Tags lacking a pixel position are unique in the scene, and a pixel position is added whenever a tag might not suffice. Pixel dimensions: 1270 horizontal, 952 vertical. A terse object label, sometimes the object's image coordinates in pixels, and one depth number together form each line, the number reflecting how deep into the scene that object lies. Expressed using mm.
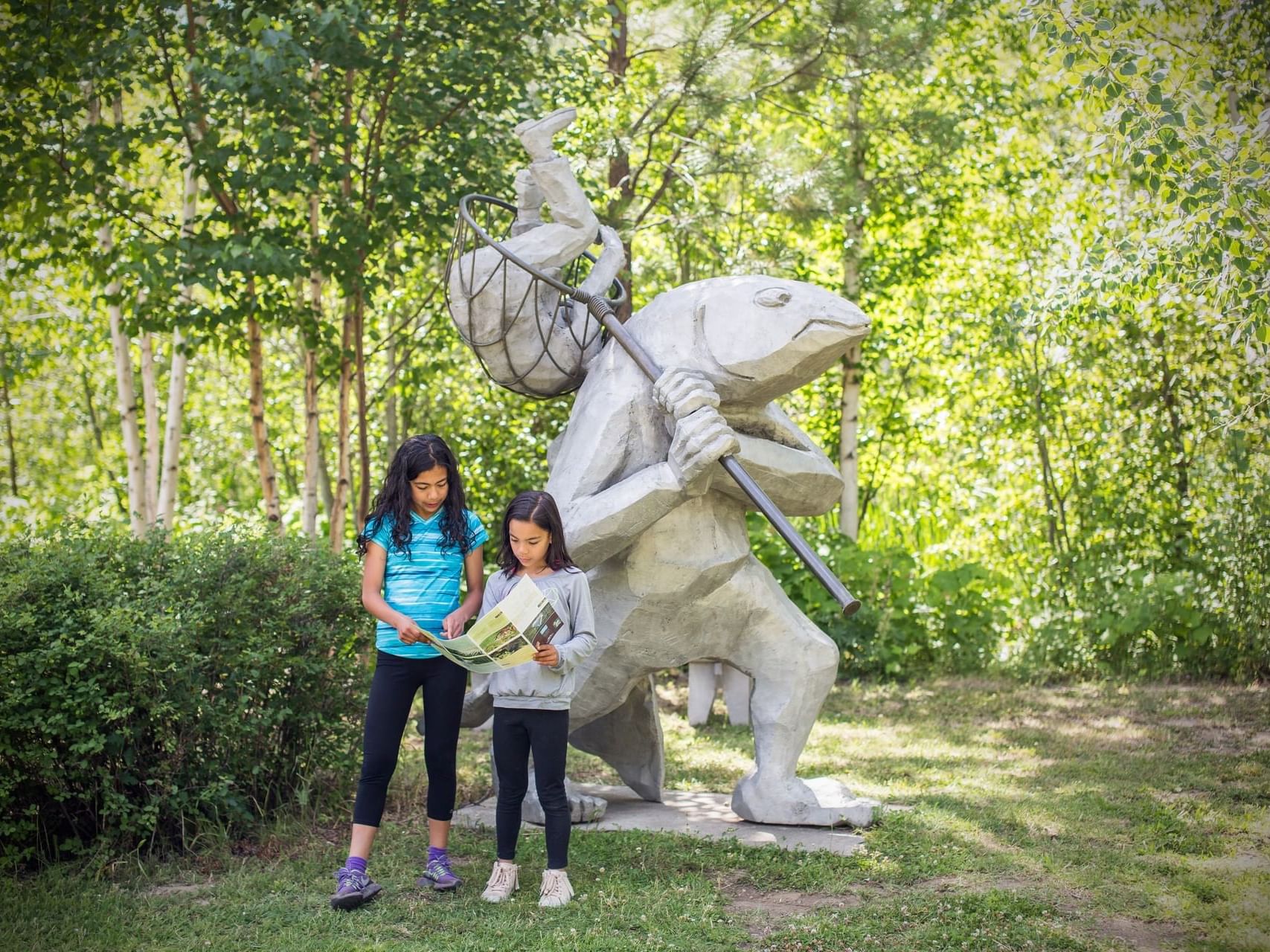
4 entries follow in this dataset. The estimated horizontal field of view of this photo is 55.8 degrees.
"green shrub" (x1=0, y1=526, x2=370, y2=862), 4070
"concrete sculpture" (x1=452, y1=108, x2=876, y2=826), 4117
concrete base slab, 4324
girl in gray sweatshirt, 3740
